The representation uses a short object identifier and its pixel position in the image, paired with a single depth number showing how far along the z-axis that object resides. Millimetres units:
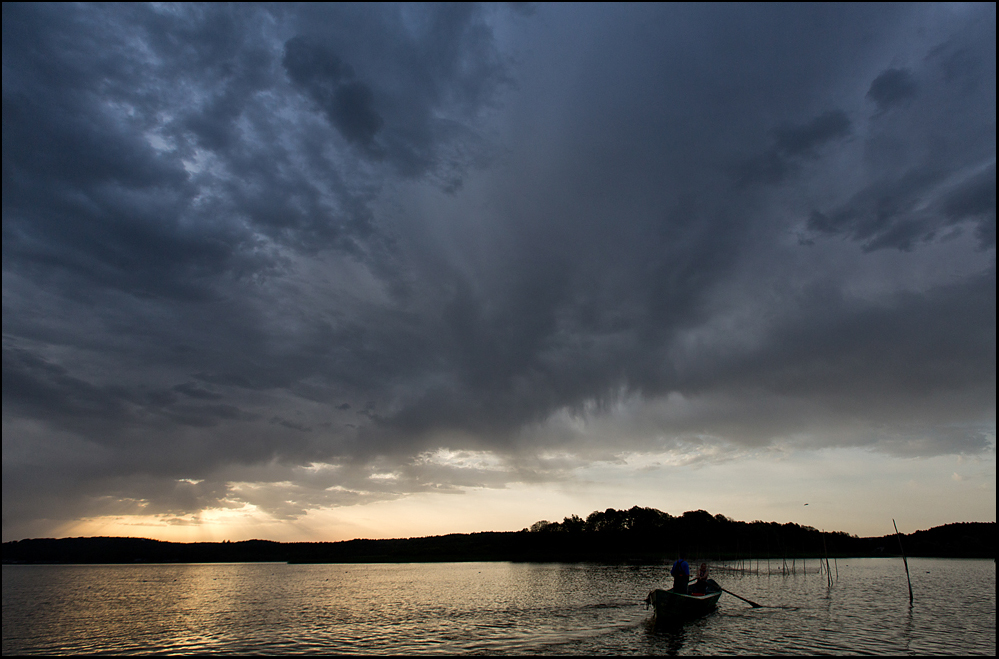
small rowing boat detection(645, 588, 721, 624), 37094
